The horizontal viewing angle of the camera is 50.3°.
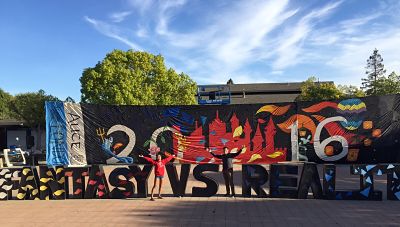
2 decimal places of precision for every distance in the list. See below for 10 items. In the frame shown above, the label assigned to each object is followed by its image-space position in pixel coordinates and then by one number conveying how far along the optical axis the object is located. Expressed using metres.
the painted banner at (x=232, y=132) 12.73
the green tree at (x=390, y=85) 38.66
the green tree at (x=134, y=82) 31.30
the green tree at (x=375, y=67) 64.50
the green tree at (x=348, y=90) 44.24
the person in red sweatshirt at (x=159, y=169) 10.64
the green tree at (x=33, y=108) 40.47
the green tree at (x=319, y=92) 41.84
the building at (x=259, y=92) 57.89
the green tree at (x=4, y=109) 63.48
